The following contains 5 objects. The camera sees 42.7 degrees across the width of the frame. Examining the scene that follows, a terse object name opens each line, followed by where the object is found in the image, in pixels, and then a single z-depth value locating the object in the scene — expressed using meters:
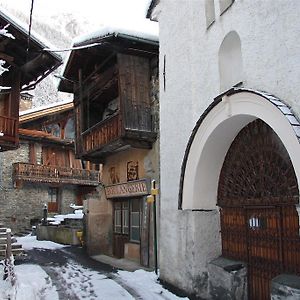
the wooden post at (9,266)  8.42
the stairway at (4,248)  12.21
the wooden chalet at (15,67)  15.27
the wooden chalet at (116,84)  11.35
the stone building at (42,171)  25.17
